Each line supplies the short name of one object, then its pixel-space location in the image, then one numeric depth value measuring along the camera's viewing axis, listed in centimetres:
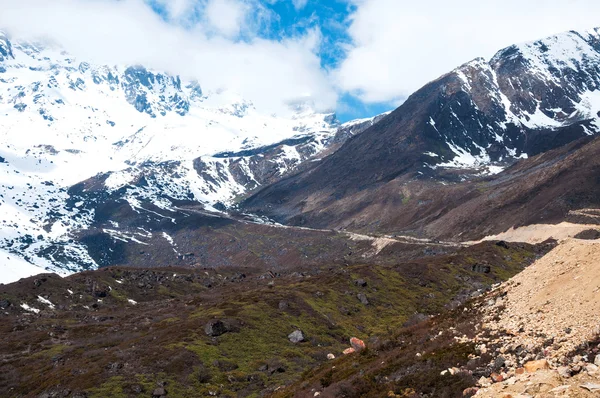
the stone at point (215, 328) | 11638
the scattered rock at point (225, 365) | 10094
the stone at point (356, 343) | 7560
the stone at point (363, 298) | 16012
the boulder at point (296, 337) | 12169
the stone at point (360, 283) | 17262
